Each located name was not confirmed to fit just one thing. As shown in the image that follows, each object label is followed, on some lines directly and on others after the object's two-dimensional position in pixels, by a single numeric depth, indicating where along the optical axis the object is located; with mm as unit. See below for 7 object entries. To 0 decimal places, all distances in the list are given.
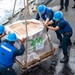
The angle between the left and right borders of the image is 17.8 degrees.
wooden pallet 6525
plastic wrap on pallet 6484
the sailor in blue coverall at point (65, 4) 10777
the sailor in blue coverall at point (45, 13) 7357
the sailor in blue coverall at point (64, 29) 6878
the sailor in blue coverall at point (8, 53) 5668
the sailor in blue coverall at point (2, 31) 6424
